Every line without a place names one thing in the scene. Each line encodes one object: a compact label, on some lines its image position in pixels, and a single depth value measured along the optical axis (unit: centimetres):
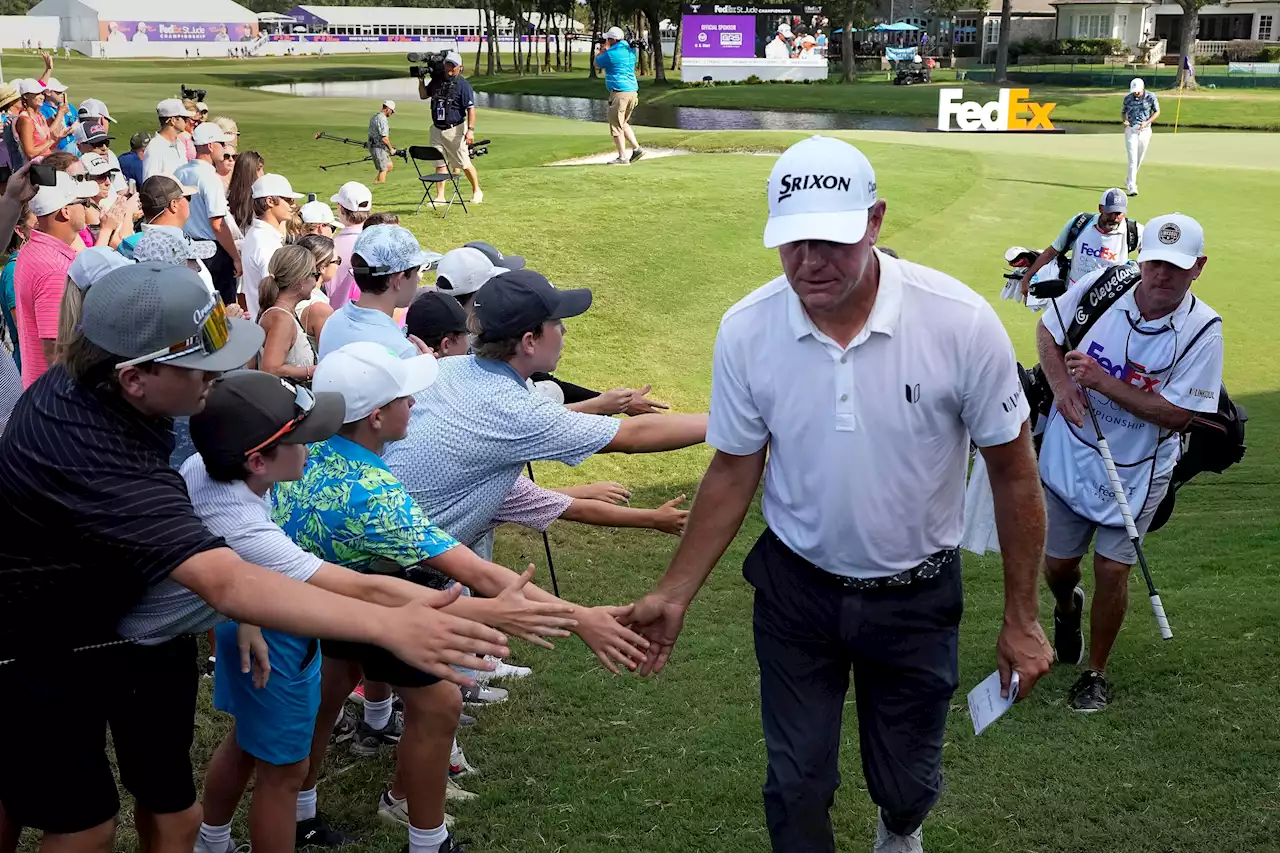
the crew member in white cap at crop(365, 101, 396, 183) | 2045
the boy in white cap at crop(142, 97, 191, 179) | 1362
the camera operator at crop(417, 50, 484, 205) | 1700
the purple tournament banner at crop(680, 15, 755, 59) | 6125
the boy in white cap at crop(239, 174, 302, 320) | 927
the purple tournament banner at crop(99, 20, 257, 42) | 11031
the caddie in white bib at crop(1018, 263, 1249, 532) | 577
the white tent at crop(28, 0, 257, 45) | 11062
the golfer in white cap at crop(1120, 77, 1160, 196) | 2266
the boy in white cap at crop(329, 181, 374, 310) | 955
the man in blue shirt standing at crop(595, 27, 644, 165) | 2058
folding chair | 1658
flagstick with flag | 4066
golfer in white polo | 360
